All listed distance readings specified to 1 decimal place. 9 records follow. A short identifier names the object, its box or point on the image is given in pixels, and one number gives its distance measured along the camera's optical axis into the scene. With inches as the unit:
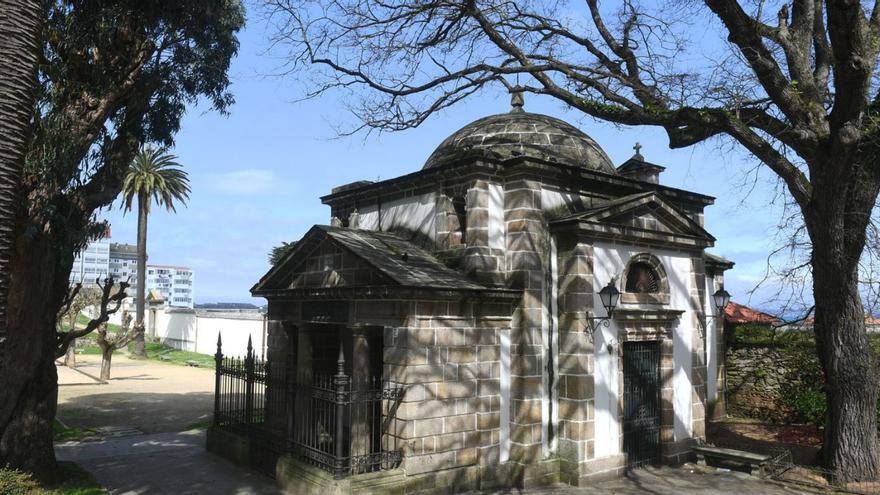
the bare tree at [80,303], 1190.8
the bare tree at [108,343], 930.1
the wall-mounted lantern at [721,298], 523.2
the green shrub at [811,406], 550.5
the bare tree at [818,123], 352.8
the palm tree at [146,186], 1476.4
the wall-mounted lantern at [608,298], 403.9
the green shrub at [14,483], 252.5
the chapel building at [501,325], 373.7
